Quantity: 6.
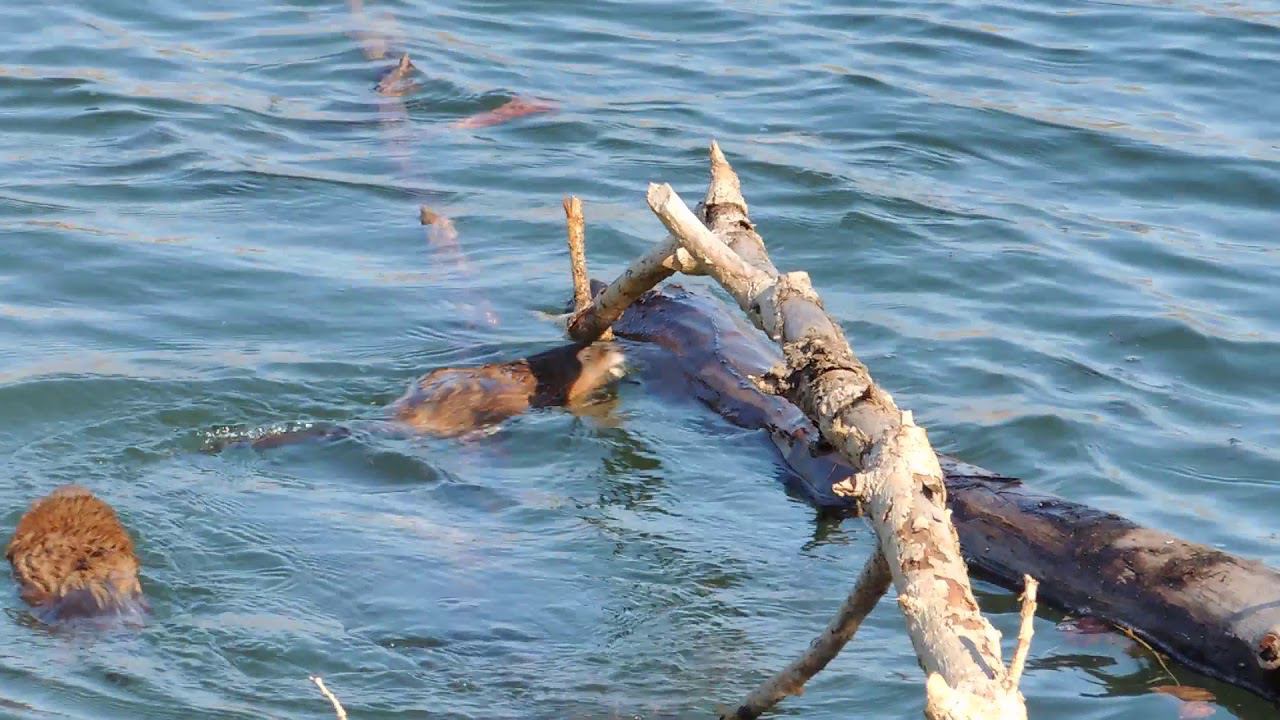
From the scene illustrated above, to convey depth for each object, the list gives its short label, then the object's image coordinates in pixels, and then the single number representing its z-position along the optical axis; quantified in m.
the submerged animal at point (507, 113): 22.97
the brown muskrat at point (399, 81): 23.92
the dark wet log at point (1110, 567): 10.08
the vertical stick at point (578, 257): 14.34
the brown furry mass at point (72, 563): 10.48
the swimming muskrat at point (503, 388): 14.11
